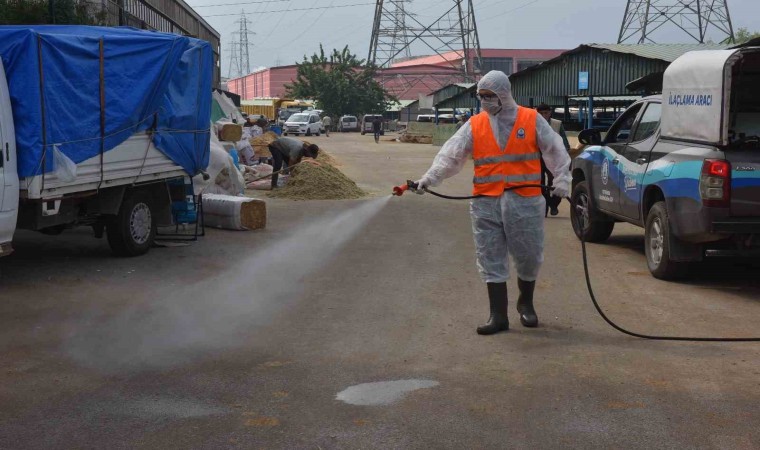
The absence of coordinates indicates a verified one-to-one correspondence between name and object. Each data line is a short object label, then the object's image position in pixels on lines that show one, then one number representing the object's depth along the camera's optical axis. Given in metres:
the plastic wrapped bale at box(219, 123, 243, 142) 19.94
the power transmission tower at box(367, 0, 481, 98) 90.25
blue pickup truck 8.58
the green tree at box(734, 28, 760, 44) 75.85
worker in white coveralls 7.09
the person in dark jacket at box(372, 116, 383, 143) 56.47
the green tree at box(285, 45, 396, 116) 83.38
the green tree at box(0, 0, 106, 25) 15.36
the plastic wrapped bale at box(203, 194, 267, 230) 13.64
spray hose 6.96
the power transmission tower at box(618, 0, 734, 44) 61.62
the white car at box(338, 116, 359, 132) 77.69
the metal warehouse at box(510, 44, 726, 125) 28.47
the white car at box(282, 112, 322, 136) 60.56
